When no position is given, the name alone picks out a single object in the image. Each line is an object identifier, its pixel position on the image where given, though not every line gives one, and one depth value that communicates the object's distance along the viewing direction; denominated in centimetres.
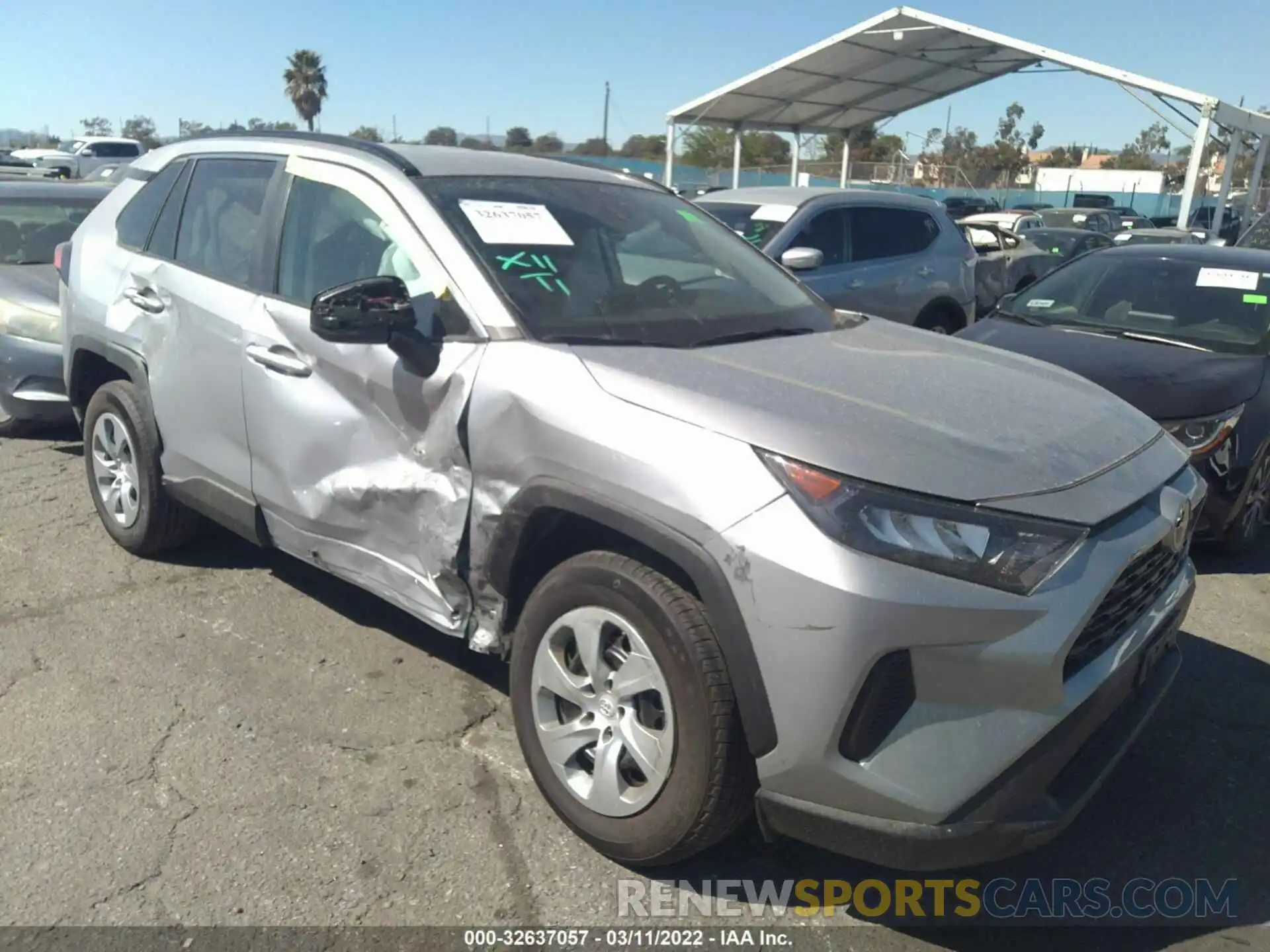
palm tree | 5403
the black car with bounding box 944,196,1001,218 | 3312
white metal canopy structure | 1817
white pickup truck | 2982
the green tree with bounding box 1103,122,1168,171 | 8000
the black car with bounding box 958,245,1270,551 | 481
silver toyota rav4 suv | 220
